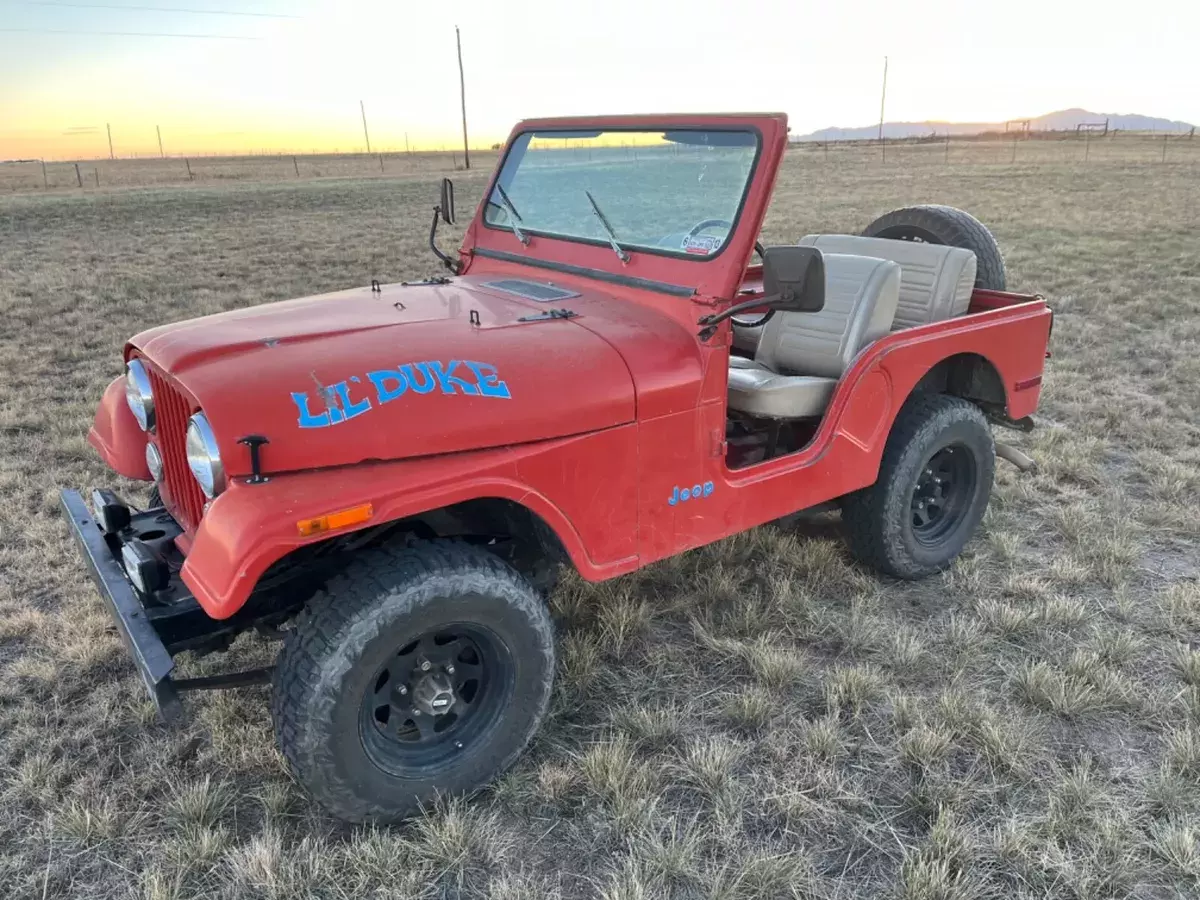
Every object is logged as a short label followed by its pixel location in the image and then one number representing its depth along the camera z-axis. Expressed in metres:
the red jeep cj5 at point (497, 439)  2.24
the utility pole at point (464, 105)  38.50
